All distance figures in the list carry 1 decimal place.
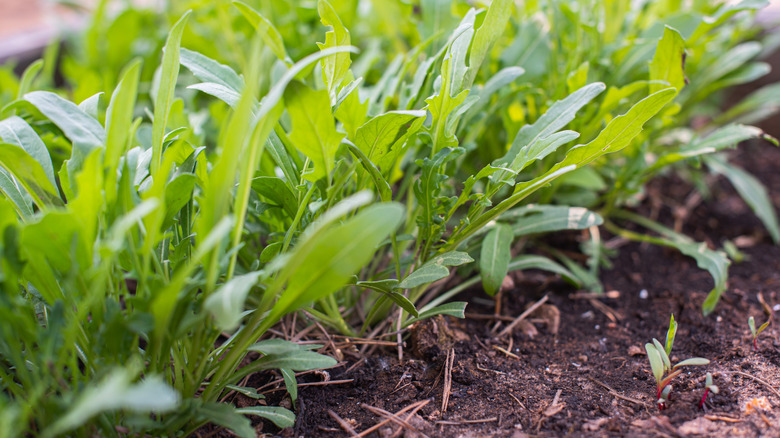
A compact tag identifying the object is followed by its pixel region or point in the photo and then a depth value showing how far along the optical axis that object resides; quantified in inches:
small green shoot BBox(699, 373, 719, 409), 20.9
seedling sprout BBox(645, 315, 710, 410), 20.8
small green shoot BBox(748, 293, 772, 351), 21.9
